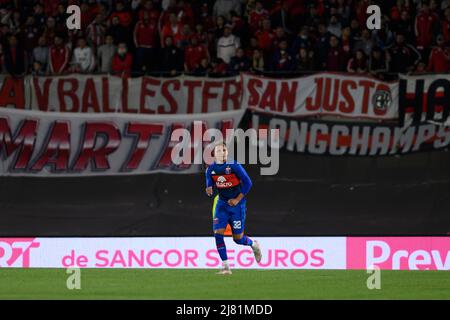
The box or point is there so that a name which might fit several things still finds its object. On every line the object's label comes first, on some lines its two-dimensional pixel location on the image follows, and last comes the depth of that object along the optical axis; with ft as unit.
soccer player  53.01
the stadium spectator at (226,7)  75.05
